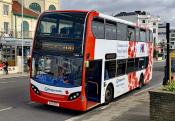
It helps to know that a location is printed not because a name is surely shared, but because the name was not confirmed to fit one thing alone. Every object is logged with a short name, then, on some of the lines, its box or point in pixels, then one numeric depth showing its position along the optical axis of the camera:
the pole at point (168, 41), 13.29
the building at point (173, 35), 176.62
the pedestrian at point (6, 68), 38.41
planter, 9.94
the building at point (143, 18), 135.64
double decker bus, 13.73
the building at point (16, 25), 44.75
